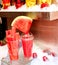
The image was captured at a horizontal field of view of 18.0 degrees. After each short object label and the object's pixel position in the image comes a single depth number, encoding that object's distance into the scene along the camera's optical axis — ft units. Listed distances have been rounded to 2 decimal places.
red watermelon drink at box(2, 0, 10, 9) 4.40
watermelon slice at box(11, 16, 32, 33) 4.21
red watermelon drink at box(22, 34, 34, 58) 4.09
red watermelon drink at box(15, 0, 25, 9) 4.14
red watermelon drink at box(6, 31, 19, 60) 4.02
